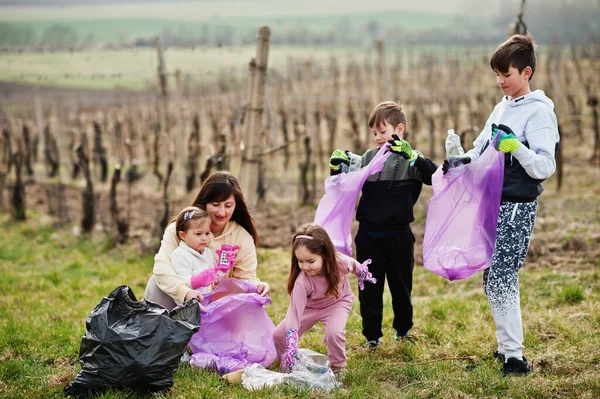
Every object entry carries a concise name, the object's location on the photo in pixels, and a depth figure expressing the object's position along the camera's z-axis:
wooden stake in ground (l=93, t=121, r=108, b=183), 13.67
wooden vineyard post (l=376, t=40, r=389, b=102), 13.13
